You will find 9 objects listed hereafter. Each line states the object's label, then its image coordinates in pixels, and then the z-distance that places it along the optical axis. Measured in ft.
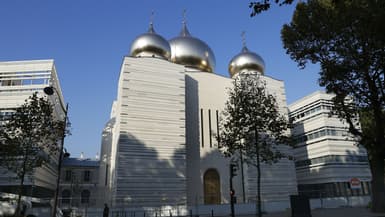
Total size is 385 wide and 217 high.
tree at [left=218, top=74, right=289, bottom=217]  70.03
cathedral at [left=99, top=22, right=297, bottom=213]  96.58
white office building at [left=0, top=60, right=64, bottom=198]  110.42
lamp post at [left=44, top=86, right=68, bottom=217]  51.88
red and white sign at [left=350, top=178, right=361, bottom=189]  69.92
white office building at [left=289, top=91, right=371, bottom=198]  136.56
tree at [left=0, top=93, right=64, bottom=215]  68.23
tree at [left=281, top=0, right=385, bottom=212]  50.67
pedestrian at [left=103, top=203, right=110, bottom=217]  67.36
